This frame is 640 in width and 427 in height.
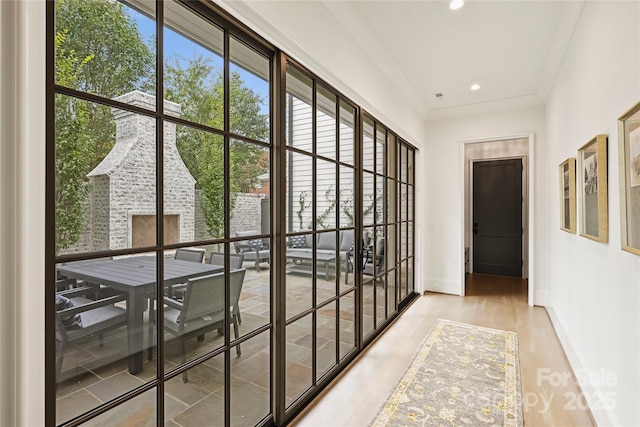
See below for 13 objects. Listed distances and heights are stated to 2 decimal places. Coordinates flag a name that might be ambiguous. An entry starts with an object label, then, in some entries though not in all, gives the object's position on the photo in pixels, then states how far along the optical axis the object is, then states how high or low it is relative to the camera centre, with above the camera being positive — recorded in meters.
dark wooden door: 6.09 -0.06
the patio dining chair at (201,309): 1.33 -0.40
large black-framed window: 1.01 -0.01
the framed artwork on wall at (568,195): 2.63 +0.16
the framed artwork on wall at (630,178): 1.34 +0.15
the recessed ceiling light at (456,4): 2.27 +1.47
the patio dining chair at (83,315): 0.98 -0.32
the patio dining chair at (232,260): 1.51 -0.21
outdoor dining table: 1.07 -0.22
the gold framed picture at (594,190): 1.79 +0.14
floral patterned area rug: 1.95 -1.19
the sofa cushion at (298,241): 2.00 -0.16
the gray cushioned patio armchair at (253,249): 1.65 -0.17
